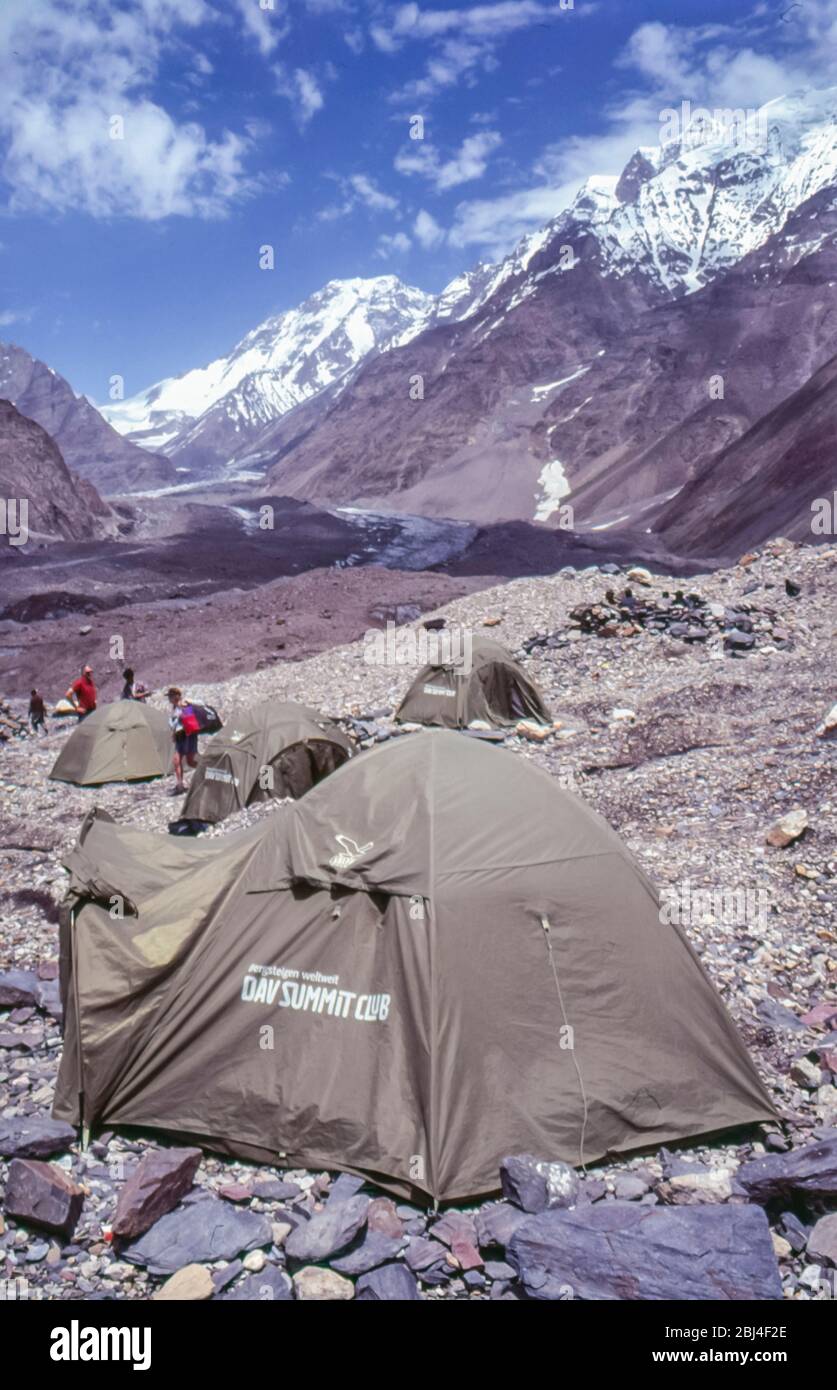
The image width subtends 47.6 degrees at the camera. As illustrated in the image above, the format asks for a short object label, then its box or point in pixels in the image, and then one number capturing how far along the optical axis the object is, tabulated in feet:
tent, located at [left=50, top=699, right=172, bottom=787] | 55.26
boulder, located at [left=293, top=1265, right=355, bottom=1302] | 14.79
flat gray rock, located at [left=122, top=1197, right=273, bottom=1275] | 15.57
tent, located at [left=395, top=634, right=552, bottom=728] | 58.44
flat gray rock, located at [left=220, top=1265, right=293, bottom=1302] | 14.83
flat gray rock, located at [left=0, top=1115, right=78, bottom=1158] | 18.34
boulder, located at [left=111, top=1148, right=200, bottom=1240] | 16.01
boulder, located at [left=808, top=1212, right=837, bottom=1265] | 14.89
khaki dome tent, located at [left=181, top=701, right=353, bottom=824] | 45.75
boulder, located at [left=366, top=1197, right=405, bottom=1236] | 16.02
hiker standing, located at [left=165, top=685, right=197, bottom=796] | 49.08
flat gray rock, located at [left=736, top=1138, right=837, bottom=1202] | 15.93
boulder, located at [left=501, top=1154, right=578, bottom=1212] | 16.30
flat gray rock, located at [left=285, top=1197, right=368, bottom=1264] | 15.37
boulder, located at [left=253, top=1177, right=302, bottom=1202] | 16.99
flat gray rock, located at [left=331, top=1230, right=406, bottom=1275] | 15.24
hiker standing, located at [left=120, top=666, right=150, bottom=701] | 67.62
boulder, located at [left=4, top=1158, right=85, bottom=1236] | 16.03
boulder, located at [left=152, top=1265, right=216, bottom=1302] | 14.89
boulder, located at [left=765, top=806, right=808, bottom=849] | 31.27
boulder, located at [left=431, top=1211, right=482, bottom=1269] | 15.31
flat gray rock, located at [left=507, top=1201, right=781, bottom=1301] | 14.40
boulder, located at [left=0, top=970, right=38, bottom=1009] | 24.62
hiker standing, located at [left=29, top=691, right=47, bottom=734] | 70.95
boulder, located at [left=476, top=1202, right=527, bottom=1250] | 15.67
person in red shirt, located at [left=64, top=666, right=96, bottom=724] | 68.23
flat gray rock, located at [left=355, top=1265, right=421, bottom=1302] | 14.76
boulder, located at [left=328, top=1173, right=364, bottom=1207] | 16.75
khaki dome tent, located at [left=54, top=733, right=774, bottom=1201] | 17.69
